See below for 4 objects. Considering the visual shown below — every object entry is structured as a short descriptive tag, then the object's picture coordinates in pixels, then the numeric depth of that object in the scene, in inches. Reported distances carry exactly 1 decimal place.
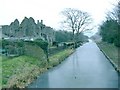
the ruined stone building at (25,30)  1253.7
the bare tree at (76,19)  1460.2
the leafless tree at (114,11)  592.5
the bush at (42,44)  579.8
